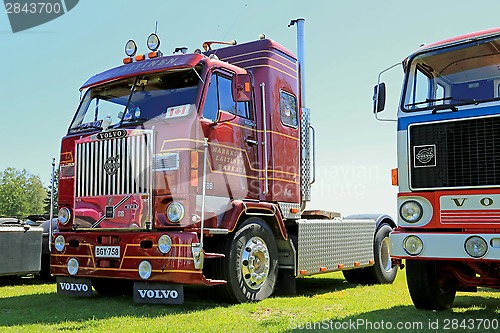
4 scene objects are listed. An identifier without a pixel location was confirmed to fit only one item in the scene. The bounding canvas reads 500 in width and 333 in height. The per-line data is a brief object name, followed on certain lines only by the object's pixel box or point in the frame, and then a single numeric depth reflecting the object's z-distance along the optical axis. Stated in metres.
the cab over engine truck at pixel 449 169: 6.11
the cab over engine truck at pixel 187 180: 7.23
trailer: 10.12
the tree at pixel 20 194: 75.25
